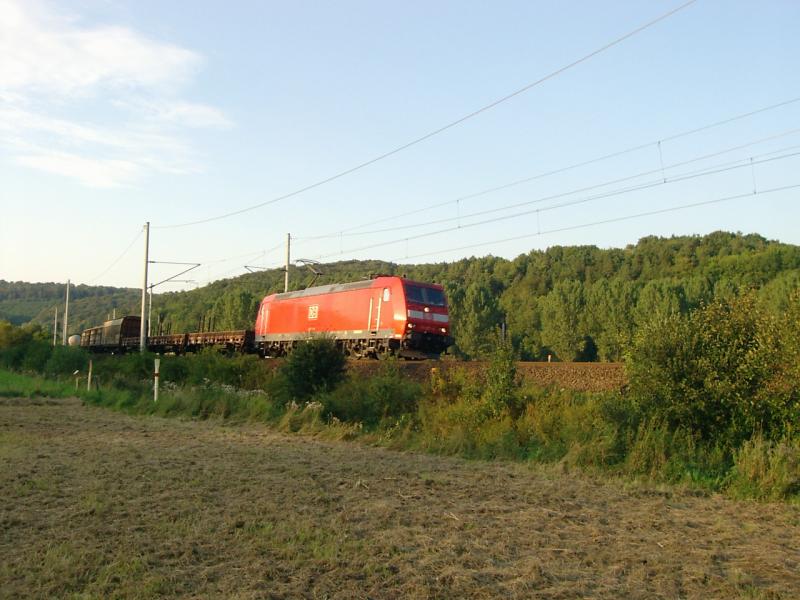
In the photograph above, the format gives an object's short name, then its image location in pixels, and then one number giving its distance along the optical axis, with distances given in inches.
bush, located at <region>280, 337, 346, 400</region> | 753.6
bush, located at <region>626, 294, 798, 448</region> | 461.7
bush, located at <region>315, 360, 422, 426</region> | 653.9
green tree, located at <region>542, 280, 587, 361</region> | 2888.8
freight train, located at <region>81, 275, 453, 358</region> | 1093.9
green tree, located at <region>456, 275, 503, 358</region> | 3002.0
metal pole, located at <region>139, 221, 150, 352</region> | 1592.0
